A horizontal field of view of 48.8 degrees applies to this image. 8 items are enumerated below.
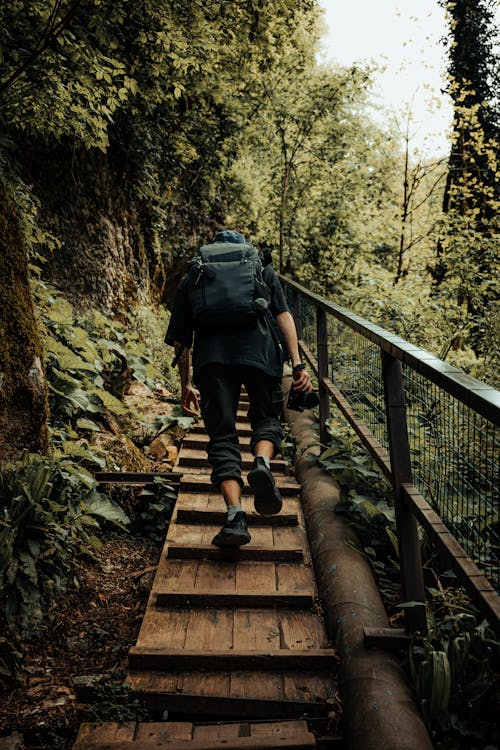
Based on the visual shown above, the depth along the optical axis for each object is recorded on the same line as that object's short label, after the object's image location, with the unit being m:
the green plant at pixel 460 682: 2.00
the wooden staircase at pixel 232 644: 2.12
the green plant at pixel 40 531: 2.58
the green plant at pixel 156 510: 4.00
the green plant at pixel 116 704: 2.17
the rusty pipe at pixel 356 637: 1.93
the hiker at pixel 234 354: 3.13
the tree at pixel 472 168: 9.80
